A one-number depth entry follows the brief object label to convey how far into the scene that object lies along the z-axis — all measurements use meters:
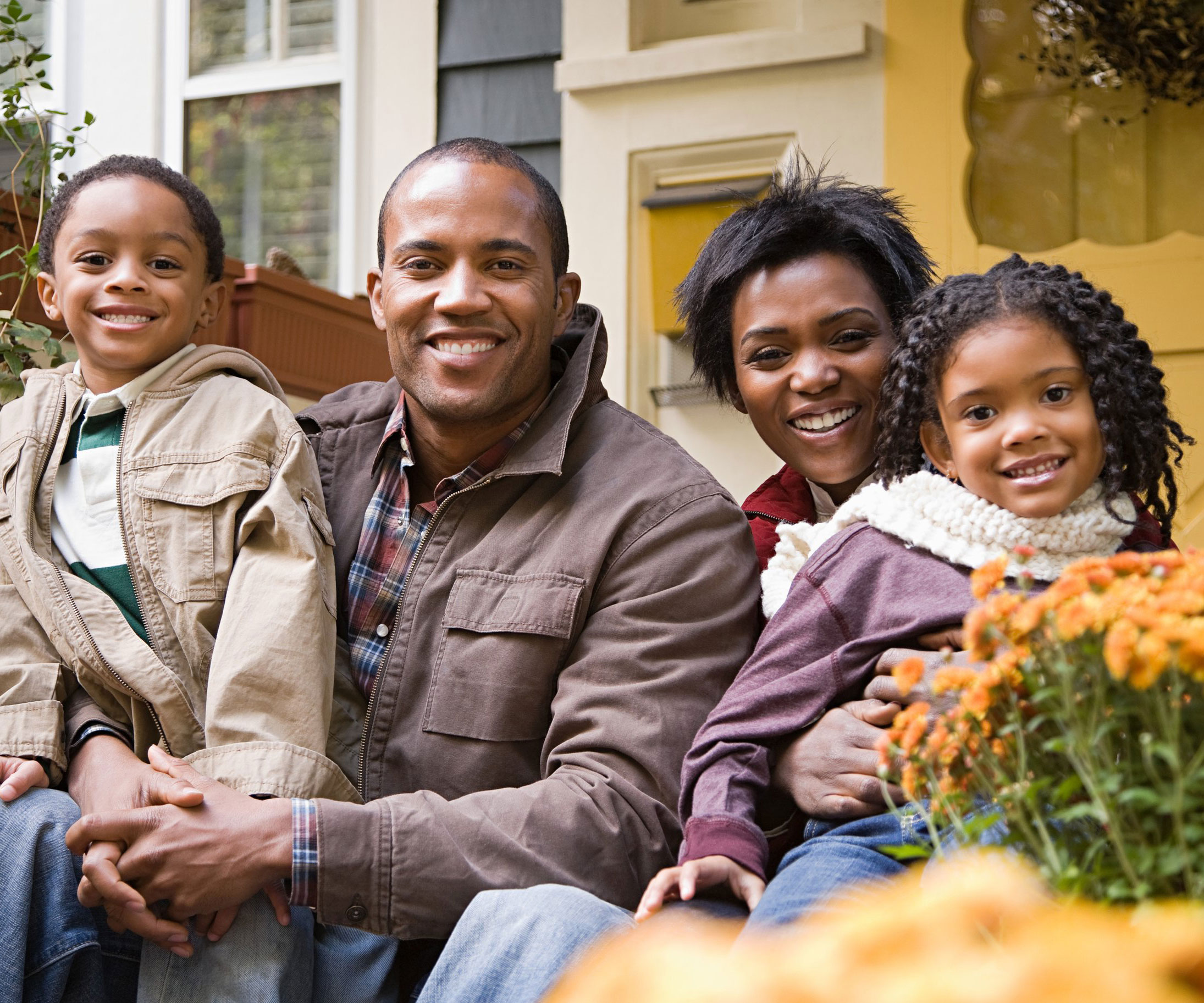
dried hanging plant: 3.28
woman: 2.03
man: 1.56
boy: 1.73
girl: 1.62
